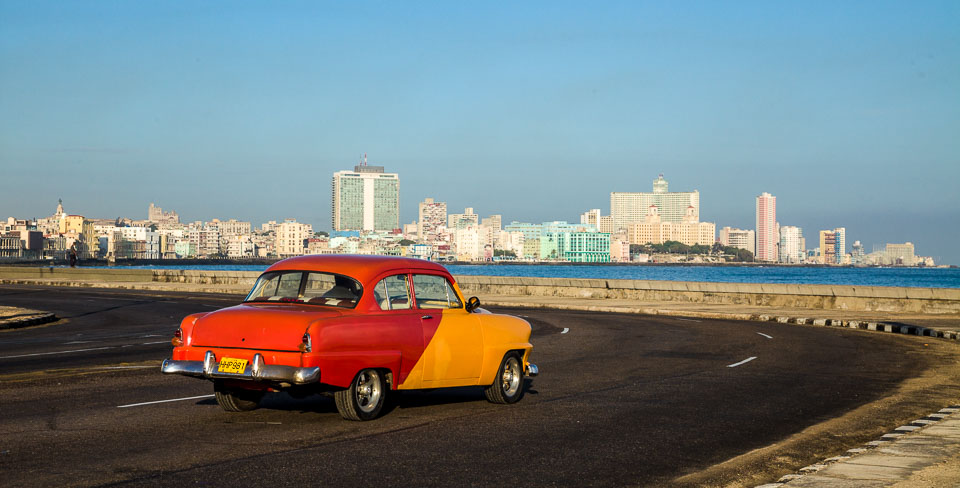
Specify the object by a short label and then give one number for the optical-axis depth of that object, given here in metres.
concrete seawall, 35.16
